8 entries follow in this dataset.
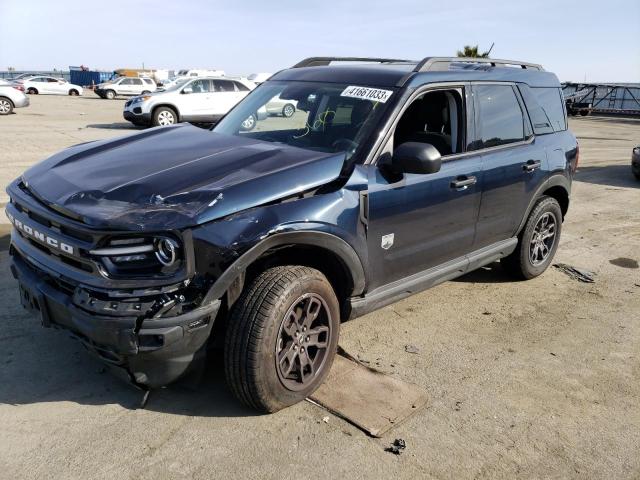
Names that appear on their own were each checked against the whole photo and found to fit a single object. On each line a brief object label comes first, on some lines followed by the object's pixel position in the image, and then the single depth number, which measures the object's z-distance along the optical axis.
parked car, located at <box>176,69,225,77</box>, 35.52
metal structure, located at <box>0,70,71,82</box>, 54.28
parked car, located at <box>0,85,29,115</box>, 20.52
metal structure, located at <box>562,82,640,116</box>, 31.70
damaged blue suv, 2.69
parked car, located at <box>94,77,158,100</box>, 37.22
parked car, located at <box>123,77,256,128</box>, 16.89
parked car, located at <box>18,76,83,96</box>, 37.53
